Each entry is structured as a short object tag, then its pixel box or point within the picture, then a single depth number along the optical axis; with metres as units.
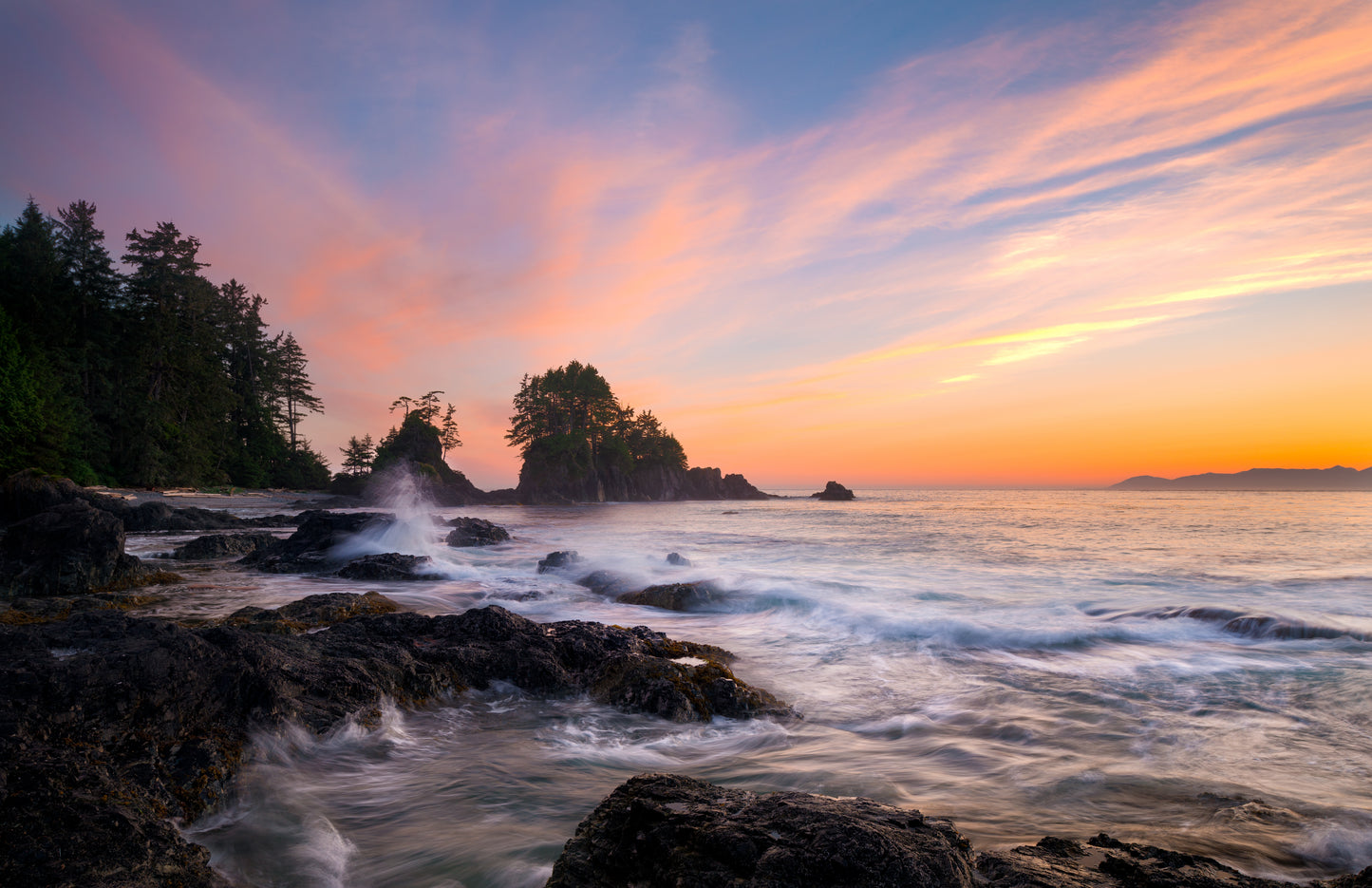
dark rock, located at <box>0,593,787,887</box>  2.06
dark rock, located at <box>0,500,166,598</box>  8.66
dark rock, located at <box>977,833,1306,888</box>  2.14
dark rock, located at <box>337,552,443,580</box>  11.84
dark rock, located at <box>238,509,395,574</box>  12.55
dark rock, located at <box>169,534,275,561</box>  13.52
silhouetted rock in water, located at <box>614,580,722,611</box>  10.54
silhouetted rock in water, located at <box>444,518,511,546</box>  21.05
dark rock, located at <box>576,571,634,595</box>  11.90
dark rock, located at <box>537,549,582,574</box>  14.84
